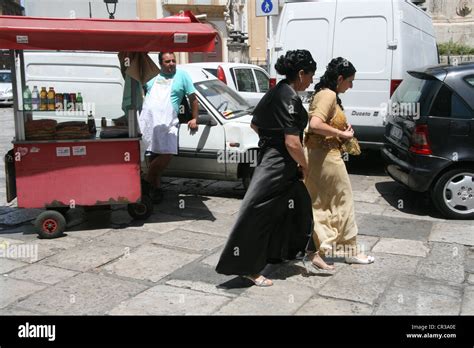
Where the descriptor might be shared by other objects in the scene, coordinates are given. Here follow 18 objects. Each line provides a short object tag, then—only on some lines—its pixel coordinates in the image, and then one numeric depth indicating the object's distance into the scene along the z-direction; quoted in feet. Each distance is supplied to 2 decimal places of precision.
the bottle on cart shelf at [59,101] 20.18
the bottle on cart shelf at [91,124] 20.26
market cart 18.04
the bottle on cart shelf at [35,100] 19.79
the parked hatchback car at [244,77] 38.75
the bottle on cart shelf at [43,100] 19.97
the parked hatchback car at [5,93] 84.38
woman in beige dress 15.43
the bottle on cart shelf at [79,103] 20.89
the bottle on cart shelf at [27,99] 19.55
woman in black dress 13.92
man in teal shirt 21.90
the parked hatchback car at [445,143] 20.71
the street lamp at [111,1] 54.43
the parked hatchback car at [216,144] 23.45
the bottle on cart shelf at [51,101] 20.13
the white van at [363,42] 27.68
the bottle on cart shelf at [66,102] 20.36
